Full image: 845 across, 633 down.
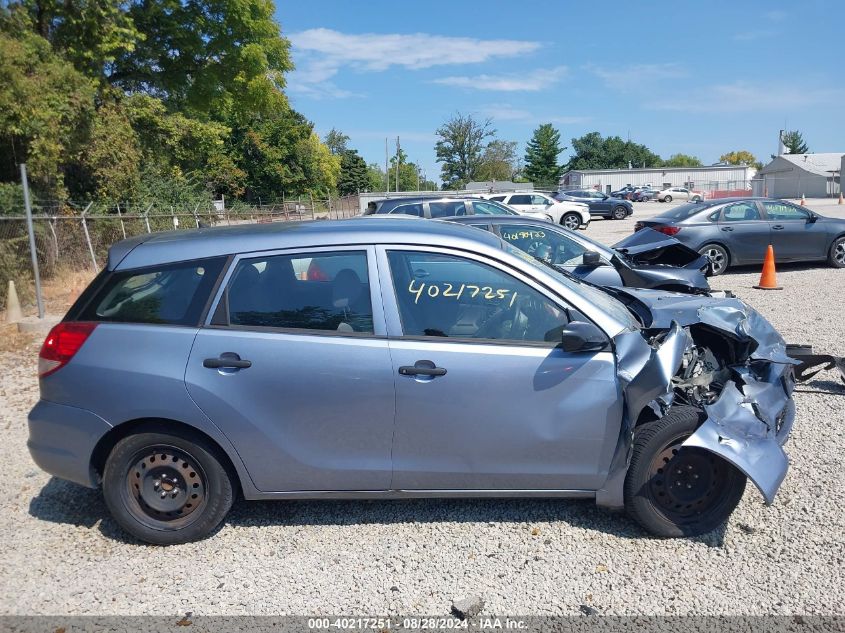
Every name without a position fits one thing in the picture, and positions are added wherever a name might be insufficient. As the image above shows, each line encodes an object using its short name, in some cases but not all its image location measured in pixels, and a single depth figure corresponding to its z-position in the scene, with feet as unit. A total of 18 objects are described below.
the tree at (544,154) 328.90
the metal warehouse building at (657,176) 276.41
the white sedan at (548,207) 91.50
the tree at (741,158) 475.84
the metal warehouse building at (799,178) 209.77
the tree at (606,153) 393.70
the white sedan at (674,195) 193.36
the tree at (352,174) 319.88
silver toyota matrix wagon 11.73
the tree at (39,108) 46.11
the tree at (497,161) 324.60
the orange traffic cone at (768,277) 37.17
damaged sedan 23.61
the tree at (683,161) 491.31
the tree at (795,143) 412.57
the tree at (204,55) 75.00
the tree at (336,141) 362.53
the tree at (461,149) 325.01
